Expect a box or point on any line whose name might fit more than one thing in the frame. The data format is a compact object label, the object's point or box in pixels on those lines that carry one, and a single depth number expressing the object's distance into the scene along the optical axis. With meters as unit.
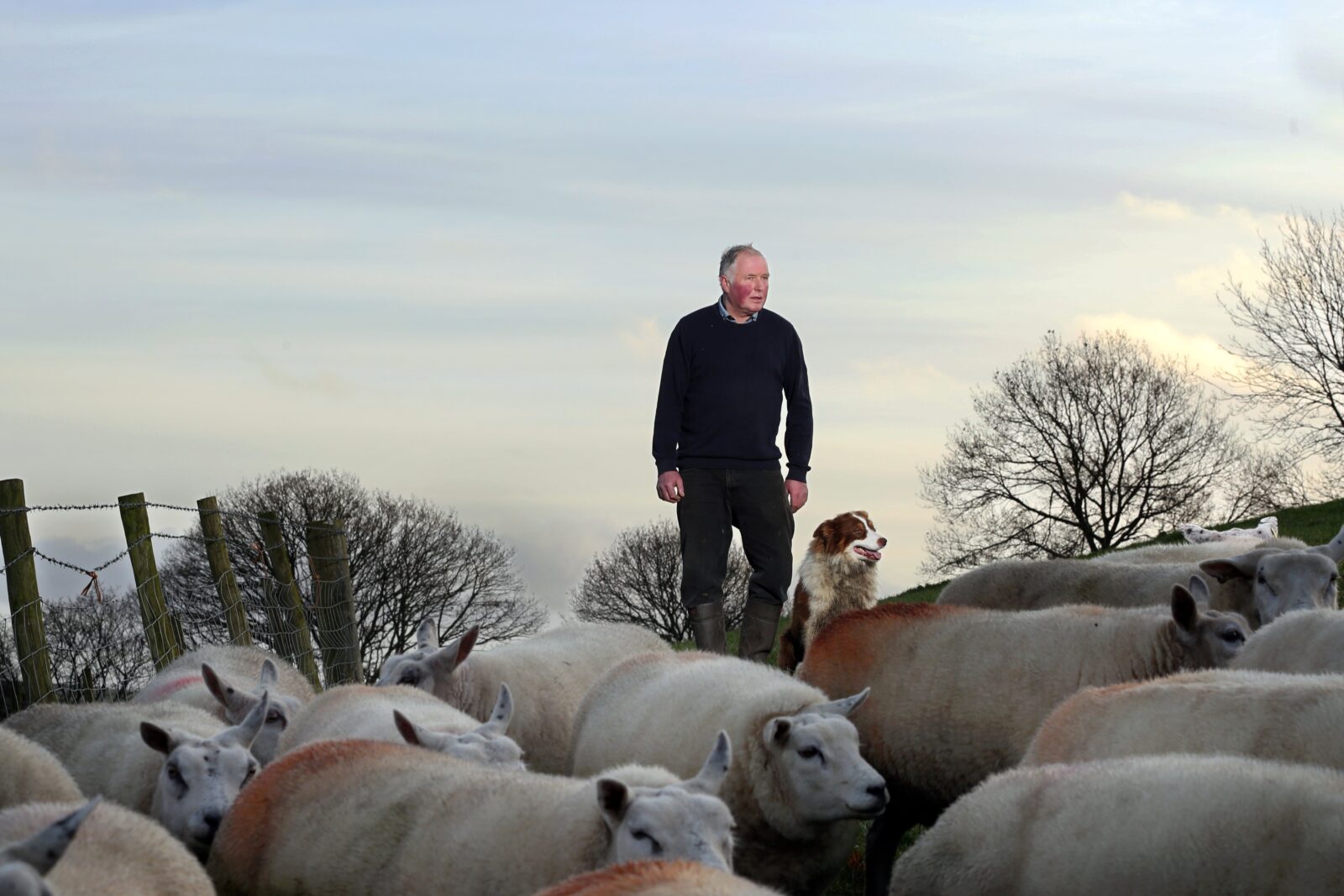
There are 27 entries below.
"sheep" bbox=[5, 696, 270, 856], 6.82
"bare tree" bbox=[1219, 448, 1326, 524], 46.44
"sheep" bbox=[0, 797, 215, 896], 4.56
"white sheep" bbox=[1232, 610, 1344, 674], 7.10
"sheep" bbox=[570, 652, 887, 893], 6.39
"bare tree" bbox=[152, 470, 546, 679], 36.81
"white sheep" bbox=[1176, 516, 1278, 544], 17.30
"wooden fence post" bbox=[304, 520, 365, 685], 16.55
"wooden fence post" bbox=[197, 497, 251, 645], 13.99
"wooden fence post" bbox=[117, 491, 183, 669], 12.77
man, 10.16
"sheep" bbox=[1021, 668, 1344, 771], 5.27
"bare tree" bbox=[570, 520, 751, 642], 50.06
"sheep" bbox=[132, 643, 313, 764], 8.64
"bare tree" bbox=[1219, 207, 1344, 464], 46.94
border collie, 15.33
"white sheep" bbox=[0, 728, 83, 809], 6.00
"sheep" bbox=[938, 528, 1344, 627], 9.41
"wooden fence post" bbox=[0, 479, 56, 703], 10.91
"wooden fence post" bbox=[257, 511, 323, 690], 15.82
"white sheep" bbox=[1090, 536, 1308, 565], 12.00
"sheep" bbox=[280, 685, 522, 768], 6.68
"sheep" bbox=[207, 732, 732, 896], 4.82
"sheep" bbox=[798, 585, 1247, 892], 7.53
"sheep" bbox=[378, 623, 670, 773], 9.29
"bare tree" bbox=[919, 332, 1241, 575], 44.94
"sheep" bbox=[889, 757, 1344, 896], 4.25
